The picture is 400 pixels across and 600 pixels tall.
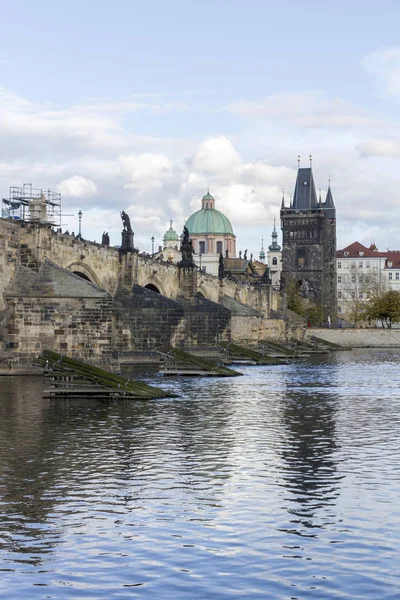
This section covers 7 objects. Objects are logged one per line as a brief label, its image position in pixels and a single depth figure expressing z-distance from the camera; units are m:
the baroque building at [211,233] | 187.25
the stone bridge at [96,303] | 39.84
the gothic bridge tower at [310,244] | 178.88
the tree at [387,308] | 131.38
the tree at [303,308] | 146.77
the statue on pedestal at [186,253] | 75.62
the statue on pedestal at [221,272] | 96.29
